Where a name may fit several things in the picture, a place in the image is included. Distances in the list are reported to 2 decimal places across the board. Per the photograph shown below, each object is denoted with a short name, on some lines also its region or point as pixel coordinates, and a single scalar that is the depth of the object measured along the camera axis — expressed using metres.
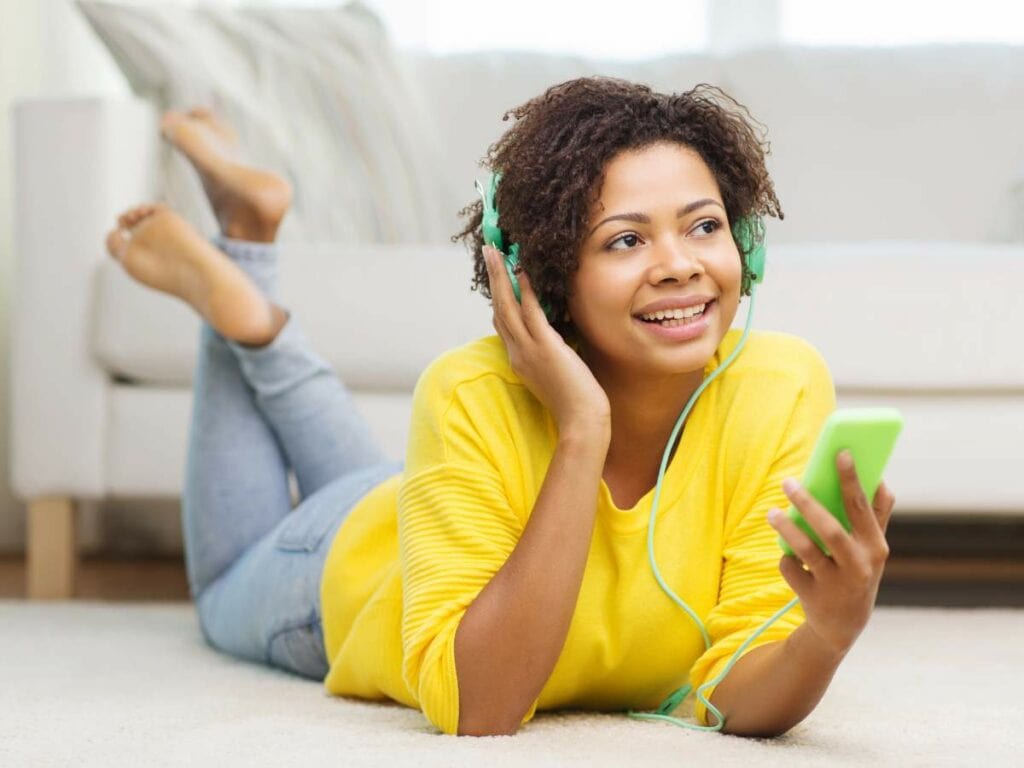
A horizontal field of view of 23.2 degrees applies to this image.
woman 1.71
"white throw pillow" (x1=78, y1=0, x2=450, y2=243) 3.00
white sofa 2.52
